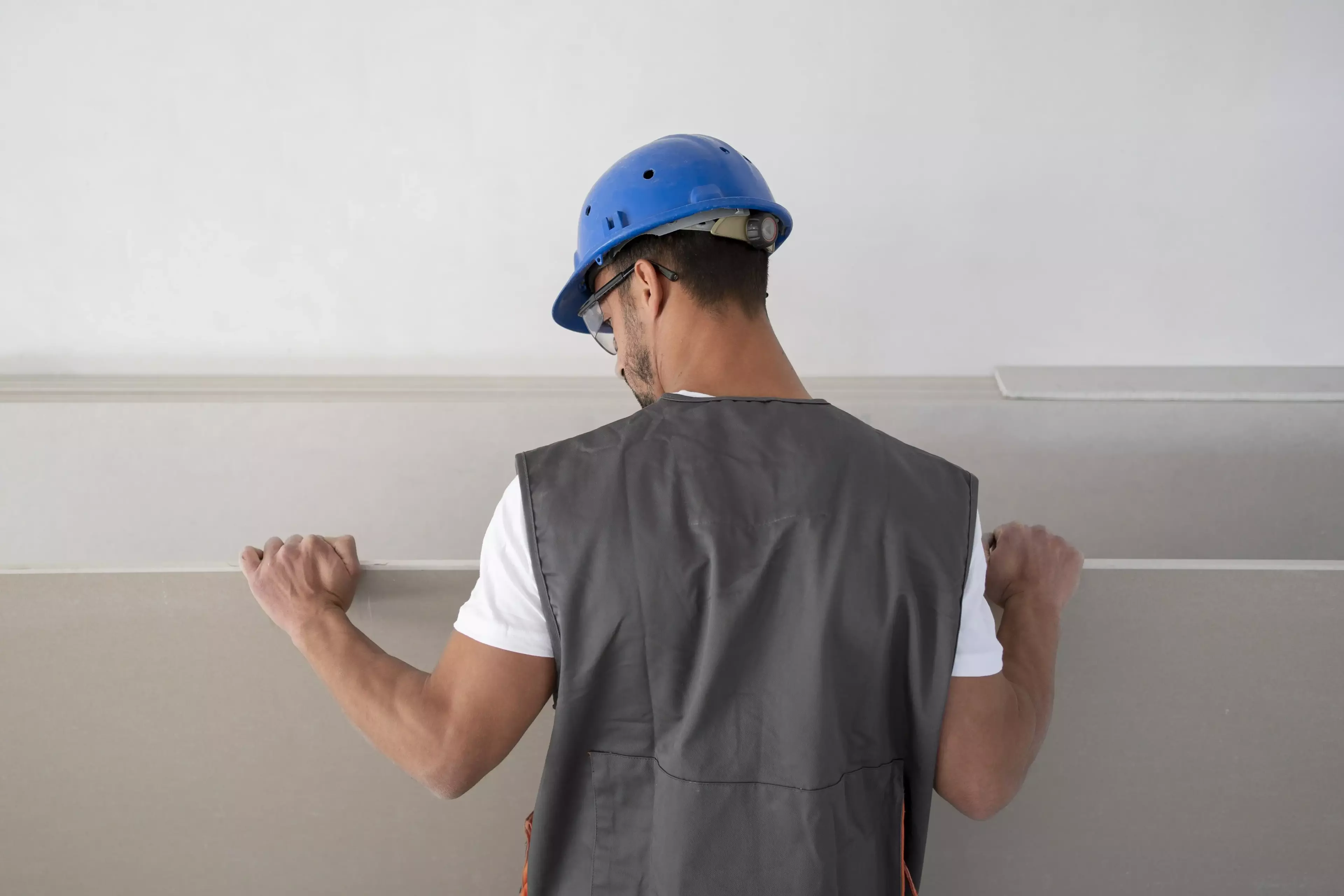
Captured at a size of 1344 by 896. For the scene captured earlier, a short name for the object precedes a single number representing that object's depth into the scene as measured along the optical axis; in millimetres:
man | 866
